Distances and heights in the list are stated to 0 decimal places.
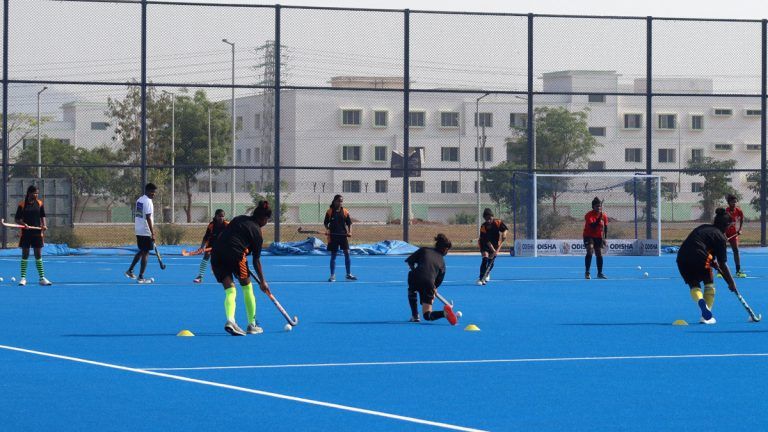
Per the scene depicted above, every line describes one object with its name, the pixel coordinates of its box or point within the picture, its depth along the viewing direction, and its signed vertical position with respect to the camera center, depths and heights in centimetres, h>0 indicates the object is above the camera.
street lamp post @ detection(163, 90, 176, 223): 5897 +322
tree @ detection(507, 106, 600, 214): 7331 +329
